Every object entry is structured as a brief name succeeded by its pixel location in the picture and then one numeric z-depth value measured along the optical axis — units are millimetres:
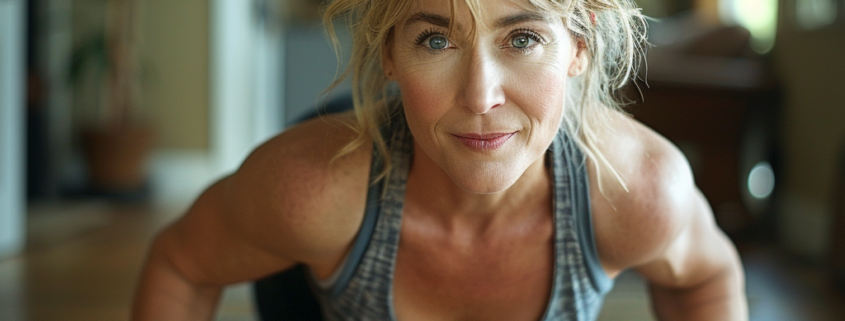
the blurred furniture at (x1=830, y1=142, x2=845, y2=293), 2004
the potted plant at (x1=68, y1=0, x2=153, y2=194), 3523
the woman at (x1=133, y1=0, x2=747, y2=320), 849
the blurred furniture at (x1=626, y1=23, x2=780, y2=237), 2748
